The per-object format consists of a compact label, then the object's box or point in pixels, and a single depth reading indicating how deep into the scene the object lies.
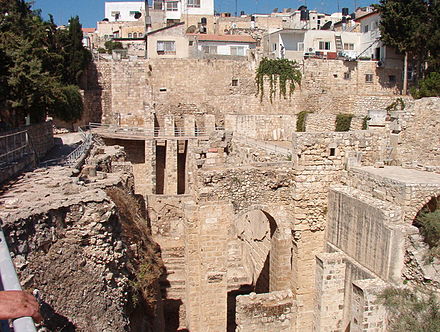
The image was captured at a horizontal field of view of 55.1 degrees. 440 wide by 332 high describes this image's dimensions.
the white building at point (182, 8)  48.38
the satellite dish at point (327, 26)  51.53
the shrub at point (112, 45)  40.50
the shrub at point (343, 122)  24.09
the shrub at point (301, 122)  26.83
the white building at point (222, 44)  34.32
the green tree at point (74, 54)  28.42
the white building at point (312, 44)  33.56
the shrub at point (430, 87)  23.08
